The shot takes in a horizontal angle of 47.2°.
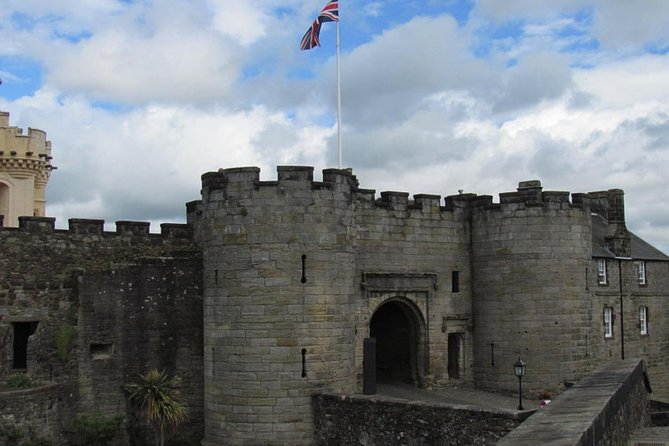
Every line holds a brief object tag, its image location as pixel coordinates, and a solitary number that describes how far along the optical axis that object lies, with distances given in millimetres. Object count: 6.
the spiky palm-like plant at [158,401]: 19484
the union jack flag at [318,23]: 23766
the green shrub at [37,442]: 18344
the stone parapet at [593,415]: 8695
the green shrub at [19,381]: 18953
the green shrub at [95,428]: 19500
